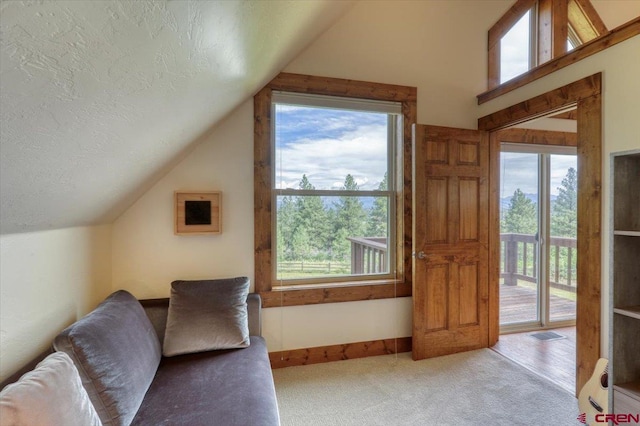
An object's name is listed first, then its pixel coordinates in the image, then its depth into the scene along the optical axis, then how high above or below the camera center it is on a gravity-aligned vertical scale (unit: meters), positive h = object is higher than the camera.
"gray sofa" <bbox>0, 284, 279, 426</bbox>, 1.20 -0.86
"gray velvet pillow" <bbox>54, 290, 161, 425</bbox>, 1.18 -0.65
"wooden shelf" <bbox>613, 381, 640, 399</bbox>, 1.41 -0.86
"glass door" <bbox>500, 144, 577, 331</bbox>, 3.34 -0.13
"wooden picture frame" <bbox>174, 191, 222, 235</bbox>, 2.29 -0.02
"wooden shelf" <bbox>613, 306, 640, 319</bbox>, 1.41 -0.49
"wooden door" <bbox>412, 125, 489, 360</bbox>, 2.62 -0.27
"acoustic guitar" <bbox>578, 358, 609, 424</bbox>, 1.68 -1.07
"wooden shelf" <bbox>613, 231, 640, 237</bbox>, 1.39 -0.11
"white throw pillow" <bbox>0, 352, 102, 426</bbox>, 0.76 -0.52
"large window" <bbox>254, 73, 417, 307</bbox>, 2.48 +0.19
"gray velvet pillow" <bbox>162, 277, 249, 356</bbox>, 1.81 -0.68
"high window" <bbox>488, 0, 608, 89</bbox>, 2.79 +1.74
